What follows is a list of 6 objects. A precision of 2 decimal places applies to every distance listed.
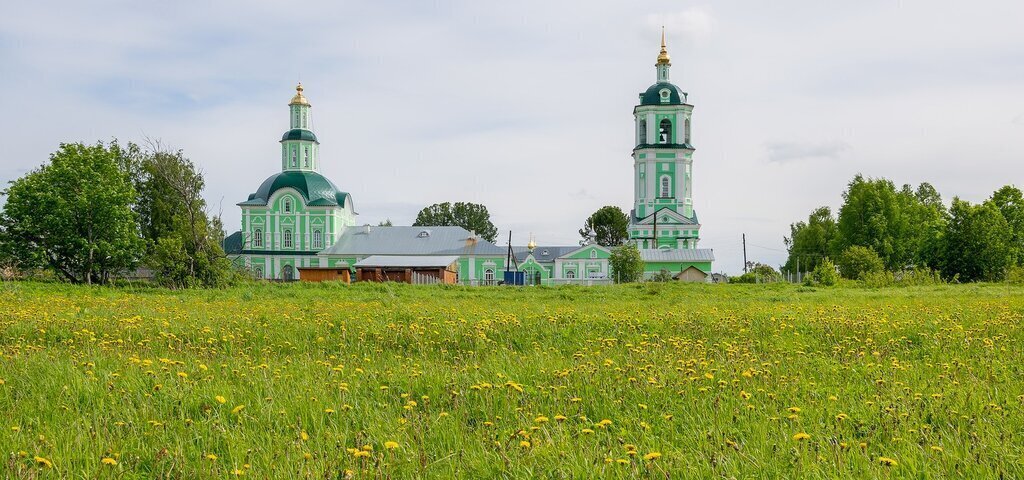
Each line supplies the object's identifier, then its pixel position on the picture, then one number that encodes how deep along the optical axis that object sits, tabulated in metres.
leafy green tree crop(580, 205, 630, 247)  96.75
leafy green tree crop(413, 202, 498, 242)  97.69
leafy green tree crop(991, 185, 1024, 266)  55.81
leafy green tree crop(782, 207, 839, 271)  77.56
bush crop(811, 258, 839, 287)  39.53
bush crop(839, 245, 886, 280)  51.72
